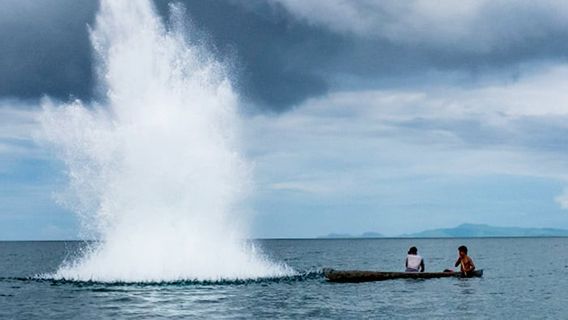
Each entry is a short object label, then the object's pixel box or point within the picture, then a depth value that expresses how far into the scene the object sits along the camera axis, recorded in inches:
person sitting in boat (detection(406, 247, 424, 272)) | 2191.2
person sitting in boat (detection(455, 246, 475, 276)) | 2225.0
